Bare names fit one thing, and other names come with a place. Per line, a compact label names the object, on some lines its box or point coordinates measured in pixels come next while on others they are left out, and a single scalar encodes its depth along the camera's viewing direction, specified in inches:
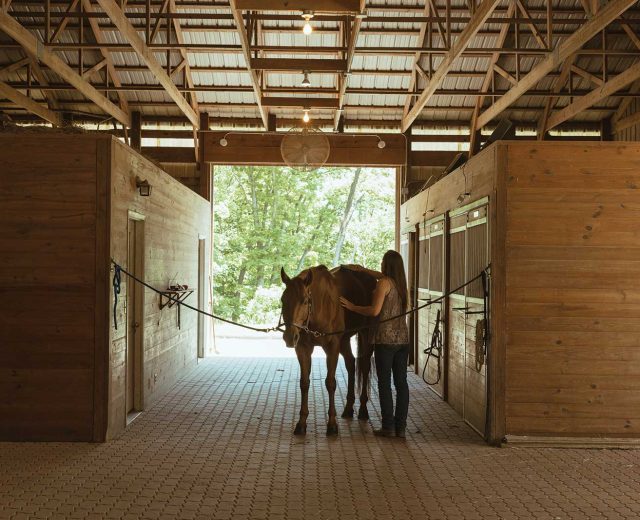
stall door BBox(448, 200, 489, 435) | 239.9
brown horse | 231.8
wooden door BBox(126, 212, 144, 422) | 272.7
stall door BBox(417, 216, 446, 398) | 318.3
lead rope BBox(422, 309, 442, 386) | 286.1
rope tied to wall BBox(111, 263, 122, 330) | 230.2
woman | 235.1
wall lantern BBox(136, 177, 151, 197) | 261.7
